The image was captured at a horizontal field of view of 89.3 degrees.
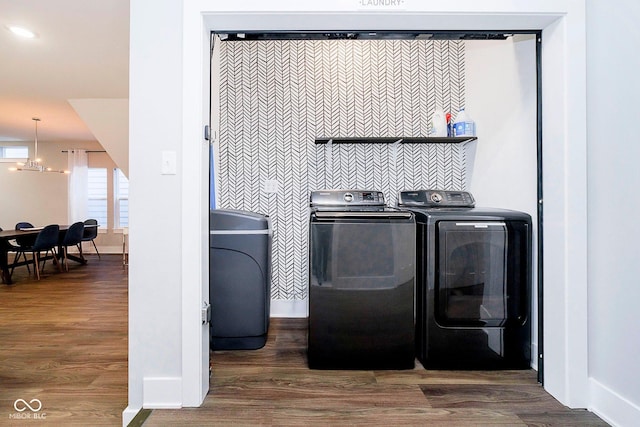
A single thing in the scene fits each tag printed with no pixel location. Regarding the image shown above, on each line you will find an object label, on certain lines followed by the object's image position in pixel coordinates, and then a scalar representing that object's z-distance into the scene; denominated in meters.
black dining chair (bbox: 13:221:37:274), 4.84
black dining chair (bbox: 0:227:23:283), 4.35
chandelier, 5.64
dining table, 4.32
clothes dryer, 1.79
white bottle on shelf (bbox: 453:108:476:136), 2.45
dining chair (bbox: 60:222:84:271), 5.31
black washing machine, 1.76
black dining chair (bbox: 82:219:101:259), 6.02
